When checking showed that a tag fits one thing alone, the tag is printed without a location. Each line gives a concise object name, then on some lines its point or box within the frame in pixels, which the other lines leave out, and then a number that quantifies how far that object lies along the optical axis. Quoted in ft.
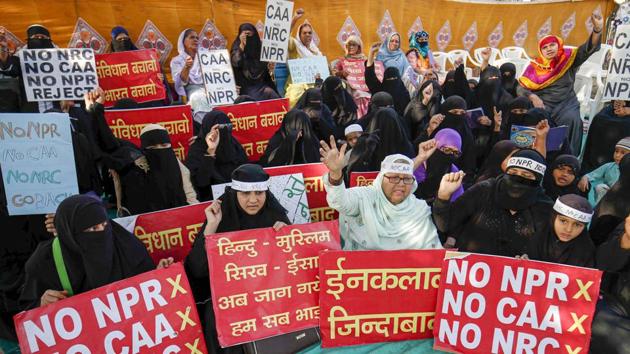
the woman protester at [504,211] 10.66
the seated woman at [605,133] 18.94
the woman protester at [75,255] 8.71
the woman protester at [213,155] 14.40
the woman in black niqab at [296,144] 15.89
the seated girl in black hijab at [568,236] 9.63
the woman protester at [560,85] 22.67
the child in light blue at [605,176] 14.20
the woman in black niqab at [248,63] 22.63
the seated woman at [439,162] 13.89
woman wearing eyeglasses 10.68
